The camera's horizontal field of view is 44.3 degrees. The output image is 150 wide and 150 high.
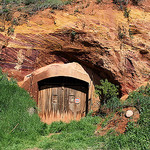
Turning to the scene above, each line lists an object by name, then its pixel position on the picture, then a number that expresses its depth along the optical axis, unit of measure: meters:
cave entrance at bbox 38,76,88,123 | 8.52
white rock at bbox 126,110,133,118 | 6.34
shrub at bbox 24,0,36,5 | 11.07
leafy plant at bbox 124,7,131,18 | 9.35
